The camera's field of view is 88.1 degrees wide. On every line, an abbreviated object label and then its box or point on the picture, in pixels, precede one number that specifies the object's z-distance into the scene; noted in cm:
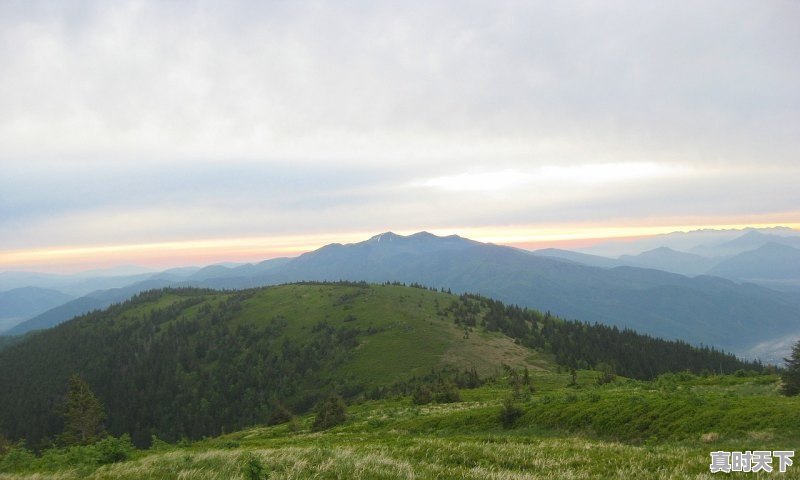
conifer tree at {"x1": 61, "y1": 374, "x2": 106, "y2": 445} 7306
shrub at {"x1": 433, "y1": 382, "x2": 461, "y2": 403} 5719
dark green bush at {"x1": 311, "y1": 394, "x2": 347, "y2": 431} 4966
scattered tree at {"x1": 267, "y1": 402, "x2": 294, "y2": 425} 7269
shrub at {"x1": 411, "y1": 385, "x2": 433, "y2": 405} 5880
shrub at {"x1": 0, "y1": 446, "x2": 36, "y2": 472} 2552
